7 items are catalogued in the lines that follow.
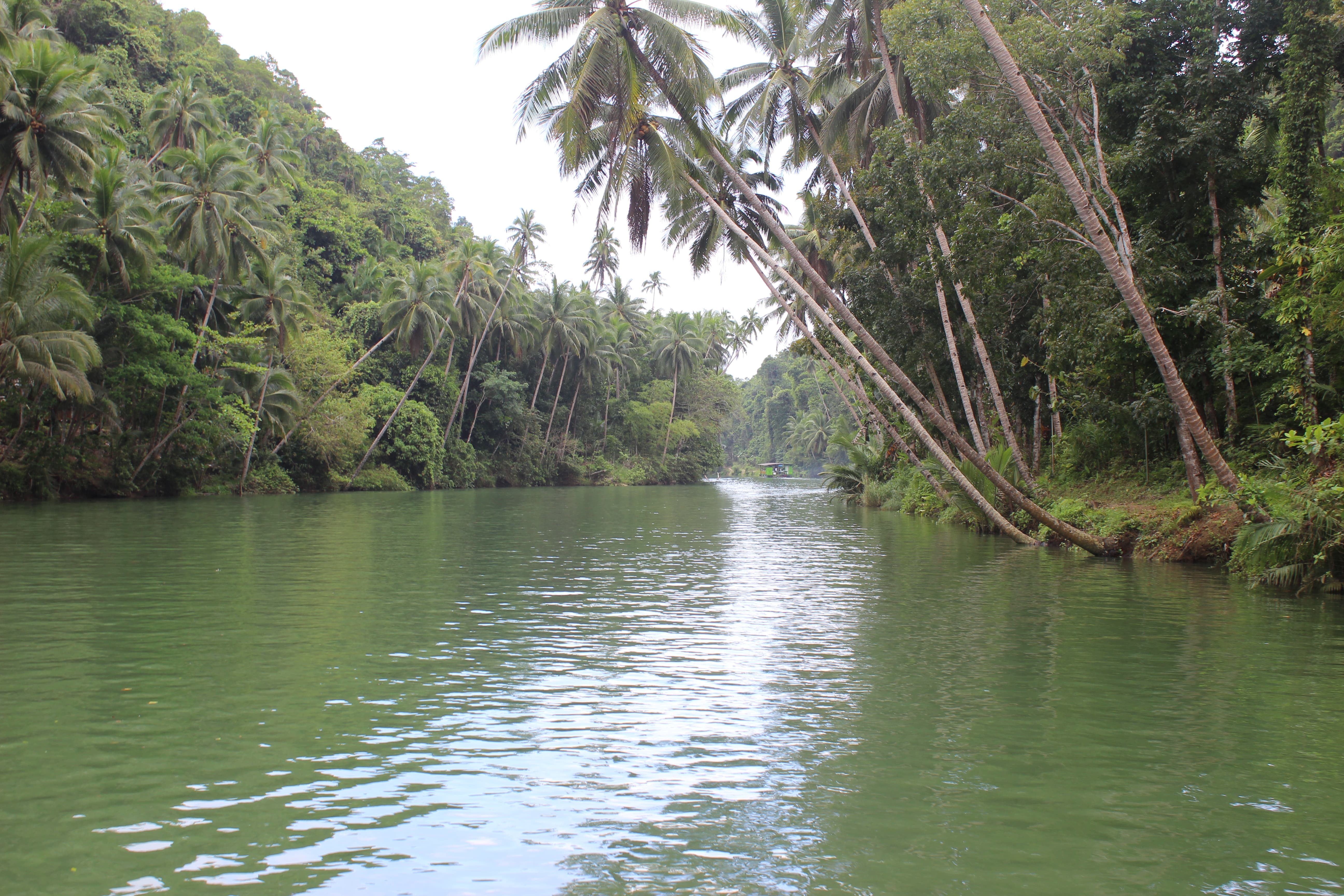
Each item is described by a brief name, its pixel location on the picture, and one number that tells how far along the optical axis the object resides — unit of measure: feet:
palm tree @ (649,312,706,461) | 249.75
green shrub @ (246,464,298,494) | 135.64
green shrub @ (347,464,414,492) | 155.84
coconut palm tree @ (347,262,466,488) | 156.56
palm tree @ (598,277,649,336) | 255.29
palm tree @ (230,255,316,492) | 129.39
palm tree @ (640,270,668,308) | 319.27
